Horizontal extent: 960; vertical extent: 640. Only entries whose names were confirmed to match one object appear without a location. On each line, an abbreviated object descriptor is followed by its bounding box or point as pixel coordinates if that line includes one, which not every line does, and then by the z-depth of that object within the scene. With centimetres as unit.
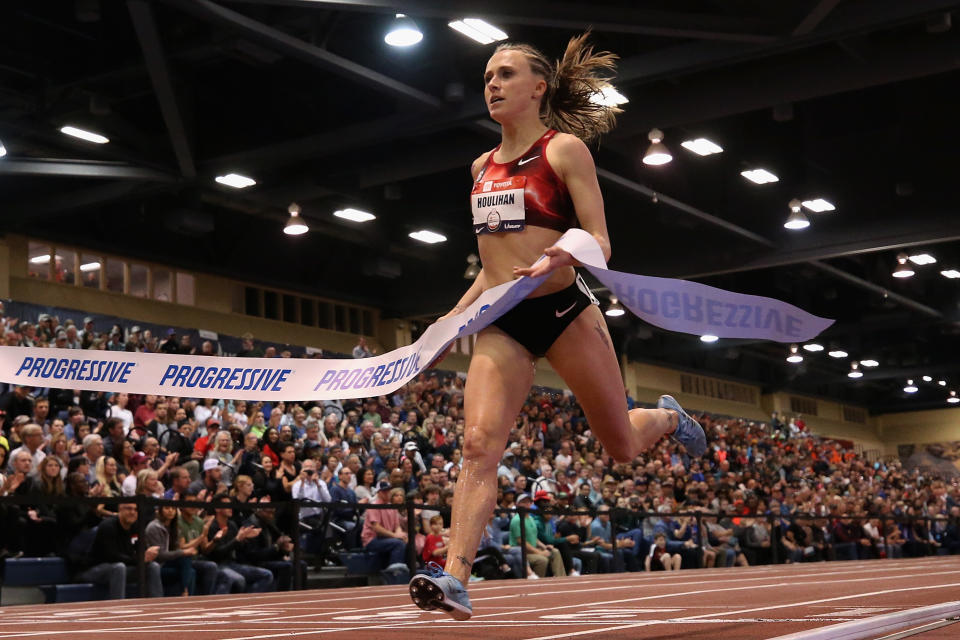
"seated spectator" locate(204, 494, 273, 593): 1063
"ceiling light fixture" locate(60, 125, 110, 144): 1532
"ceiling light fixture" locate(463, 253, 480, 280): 2153
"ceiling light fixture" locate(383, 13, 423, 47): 1234
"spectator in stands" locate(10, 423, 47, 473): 1022
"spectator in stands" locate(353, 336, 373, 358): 2009
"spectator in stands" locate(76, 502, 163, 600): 957
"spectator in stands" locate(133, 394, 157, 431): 1384
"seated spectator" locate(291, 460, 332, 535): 1271
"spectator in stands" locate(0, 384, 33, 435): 1239
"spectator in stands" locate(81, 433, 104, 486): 1088
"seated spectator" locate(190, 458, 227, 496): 1156
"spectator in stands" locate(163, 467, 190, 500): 1101
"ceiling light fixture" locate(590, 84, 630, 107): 1357
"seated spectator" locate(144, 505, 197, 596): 1013
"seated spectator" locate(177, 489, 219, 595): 1042
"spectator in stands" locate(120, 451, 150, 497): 1144
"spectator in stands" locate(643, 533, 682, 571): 1664
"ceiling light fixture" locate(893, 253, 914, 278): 2205
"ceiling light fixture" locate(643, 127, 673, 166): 1434
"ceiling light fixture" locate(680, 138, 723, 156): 1624
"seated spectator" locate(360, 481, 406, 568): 1241
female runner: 388
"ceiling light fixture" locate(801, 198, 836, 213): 1915
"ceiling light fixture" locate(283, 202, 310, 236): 1816
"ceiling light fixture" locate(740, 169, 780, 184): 1770
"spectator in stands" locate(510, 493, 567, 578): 1410
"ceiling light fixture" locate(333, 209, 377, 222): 2014
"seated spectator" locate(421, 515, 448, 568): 1249
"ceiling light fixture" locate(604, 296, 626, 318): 2302
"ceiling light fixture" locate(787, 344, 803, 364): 3534
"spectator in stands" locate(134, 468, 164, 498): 1060
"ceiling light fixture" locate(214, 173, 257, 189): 1705
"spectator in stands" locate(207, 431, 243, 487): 1273
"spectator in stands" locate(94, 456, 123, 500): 1090
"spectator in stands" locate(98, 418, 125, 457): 1206
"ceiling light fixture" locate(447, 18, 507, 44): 1245
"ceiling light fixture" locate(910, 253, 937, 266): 2338
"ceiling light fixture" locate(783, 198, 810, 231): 1817
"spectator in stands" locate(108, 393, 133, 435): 1370
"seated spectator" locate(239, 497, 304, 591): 1112
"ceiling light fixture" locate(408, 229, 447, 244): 2191
